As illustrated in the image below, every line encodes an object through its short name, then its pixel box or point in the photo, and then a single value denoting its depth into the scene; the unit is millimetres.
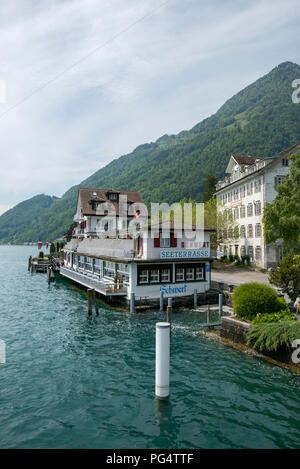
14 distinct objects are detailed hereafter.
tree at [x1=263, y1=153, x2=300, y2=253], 37031
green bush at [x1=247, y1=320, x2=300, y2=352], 13930
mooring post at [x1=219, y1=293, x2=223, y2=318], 24922
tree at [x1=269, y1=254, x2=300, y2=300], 24109
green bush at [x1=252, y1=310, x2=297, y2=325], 16297
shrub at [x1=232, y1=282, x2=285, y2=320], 17719
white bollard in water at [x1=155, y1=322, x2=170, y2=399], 10453
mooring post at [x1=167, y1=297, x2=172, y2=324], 20686
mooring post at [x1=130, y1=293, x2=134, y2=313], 26102
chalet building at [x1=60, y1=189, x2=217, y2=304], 27344
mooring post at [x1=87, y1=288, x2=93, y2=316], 25486
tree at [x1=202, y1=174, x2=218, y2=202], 92094
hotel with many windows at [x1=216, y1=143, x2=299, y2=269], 47656
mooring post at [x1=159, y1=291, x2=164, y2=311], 26756
